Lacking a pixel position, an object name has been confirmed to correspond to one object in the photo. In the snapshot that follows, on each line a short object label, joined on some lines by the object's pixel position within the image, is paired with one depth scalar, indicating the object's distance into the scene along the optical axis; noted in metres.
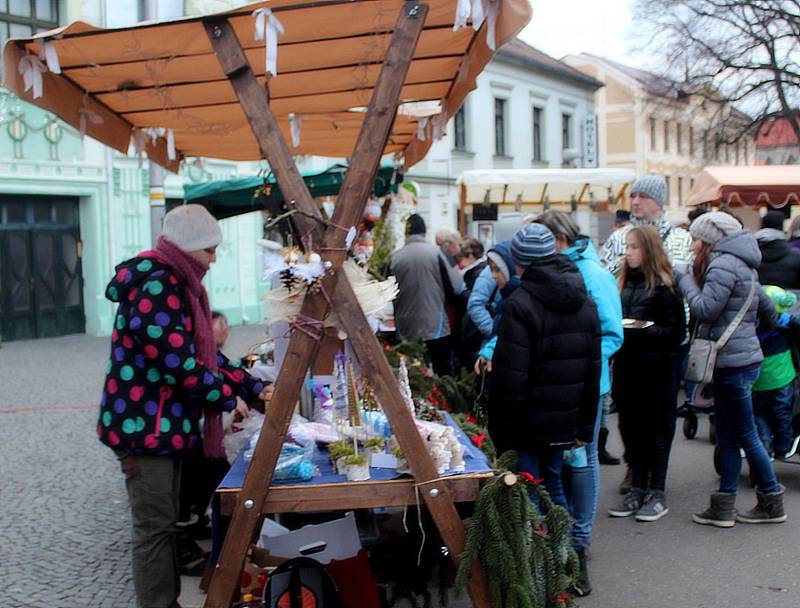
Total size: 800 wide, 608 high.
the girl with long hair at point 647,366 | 5.15
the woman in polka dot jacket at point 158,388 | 3.42
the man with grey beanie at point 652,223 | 6.11
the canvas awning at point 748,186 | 10.11
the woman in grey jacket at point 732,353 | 4.98
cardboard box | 3.66
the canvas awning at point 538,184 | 12.41
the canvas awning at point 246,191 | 6.16
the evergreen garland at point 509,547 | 3.12
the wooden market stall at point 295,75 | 3.15
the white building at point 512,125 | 26.75
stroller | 6.73
